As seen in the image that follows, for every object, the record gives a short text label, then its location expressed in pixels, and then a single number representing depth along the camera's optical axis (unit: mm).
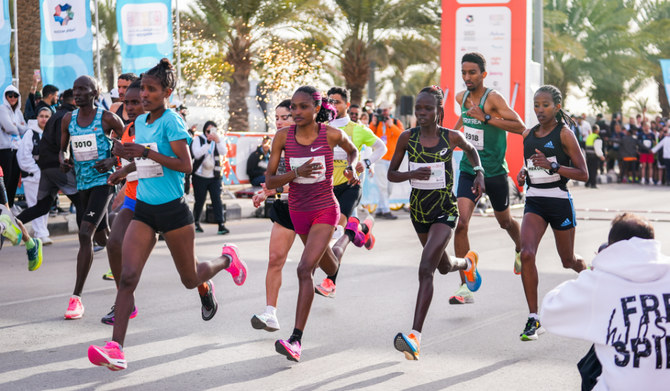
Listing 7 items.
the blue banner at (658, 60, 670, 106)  28500
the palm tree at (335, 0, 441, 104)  28922
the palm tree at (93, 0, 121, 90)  33291
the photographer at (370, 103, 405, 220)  16922
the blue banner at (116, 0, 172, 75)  17188
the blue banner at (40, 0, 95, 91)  16027
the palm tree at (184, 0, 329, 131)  26891
